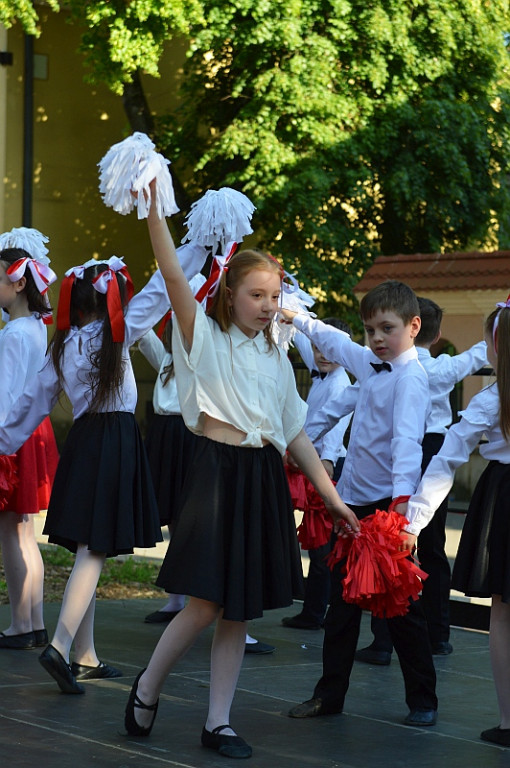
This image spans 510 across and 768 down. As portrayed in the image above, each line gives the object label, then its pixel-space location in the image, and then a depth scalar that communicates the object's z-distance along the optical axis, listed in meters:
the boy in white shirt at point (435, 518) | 12.17
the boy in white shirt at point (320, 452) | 13.61
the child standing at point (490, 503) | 9.01
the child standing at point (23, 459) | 11.18
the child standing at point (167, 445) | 13.18
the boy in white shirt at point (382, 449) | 9.63
